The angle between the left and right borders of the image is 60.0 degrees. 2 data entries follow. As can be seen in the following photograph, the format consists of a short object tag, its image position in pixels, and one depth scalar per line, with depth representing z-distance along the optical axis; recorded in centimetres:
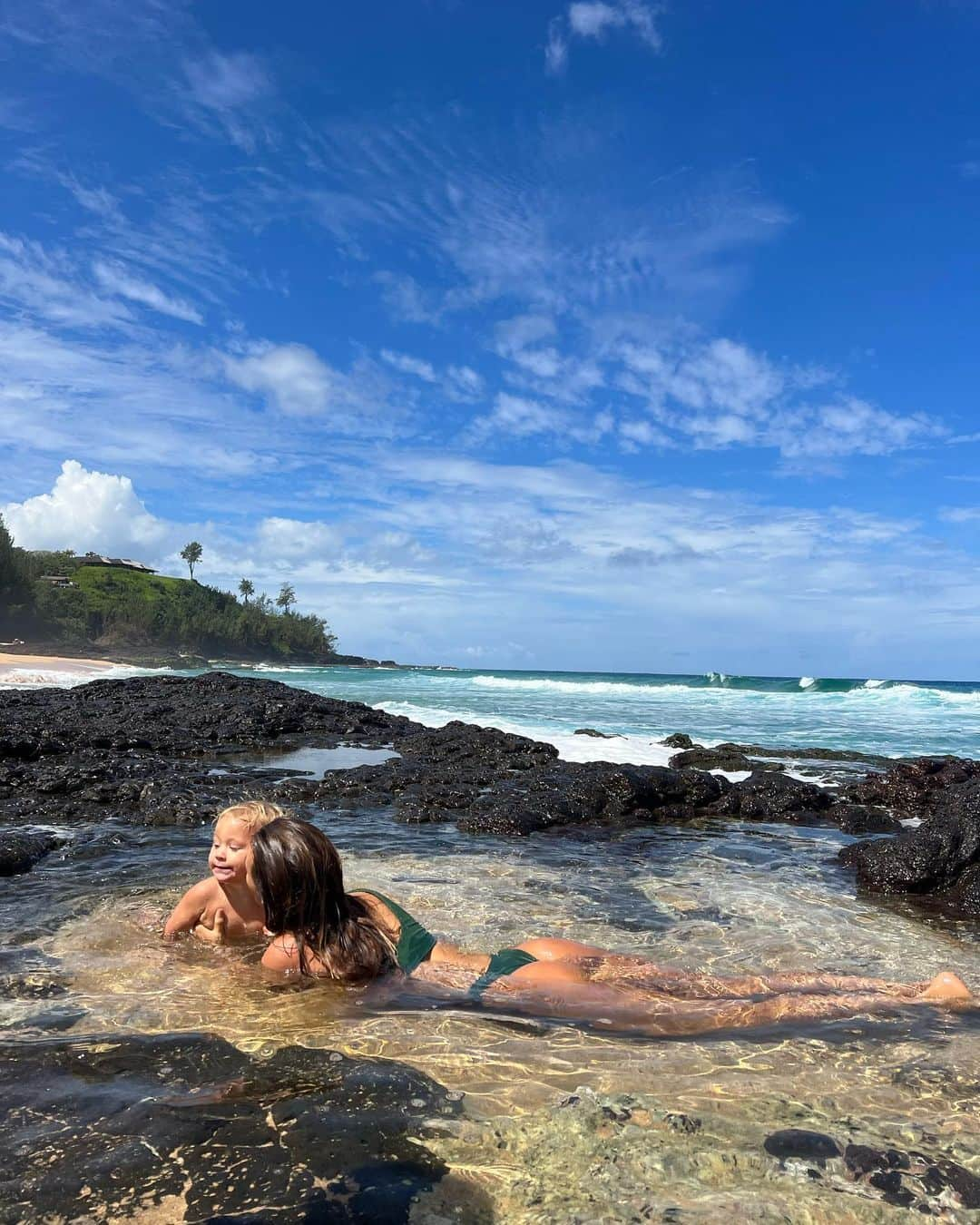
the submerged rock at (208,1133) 256
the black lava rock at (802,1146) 295
